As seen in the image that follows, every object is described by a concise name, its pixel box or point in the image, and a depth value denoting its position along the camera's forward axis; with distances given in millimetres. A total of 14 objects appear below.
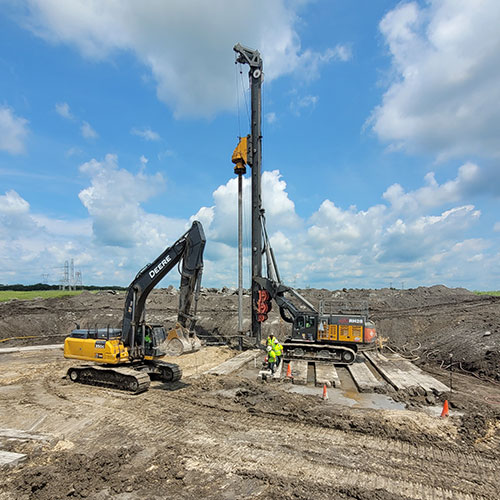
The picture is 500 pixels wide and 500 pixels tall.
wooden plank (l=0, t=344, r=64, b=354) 20662
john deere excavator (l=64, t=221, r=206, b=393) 11008
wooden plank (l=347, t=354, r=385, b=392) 12133
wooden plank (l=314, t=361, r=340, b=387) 12617
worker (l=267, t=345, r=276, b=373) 13375
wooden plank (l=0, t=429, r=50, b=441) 7184
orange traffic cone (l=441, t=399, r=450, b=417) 9213
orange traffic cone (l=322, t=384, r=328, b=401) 10577
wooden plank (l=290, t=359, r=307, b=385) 12838
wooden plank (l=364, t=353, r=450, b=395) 11988
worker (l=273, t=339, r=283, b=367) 13691
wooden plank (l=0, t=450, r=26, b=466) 6129
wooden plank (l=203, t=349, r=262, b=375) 14378
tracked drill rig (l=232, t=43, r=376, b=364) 16609
